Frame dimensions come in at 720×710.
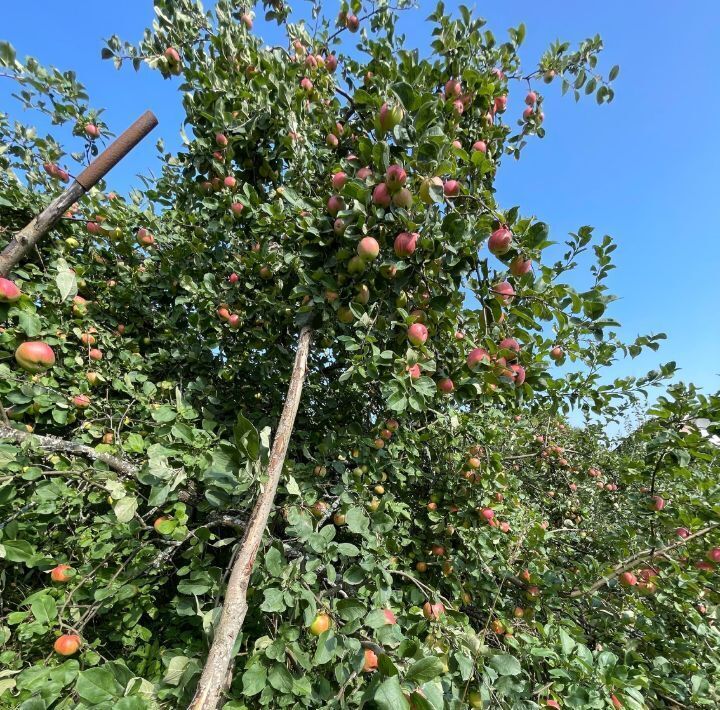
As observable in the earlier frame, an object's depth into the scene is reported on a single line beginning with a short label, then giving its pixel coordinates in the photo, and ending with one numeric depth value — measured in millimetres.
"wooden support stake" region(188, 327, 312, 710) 670
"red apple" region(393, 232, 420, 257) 1180
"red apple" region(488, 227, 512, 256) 1141
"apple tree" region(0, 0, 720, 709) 1053
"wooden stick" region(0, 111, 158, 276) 969
